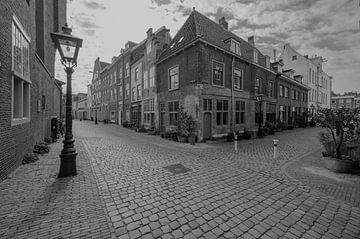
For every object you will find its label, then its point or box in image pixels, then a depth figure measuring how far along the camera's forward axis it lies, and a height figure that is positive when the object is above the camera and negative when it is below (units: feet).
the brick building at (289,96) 79.36 +11.52
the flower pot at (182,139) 42.30 -5.68
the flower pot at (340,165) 19.71 -5.56
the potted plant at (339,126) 19.39 -0.99
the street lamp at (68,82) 17.17 +3.54
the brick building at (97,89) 139.64 +23.59
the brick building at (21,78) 16.19 +4.80
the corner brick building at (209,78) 43.55 +11.56
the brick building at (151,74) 61.57 +16.70
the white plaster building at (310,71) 103.76 +30.67
